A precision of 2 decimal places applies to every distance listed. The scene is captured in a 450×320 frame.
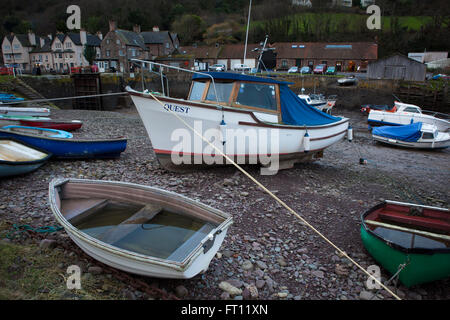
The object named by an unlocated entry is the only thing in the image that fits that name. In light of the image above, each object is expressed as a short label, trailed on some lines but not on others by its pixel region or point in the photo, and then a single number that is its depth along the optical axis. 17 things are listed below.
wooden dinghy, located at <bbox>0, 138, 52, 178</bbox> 7.12
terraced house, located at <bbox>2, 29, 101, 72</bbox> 58.75
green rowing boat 4.27
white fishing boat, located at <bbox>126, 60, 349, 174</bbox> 7.51
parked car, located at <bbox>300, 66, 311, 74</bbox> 42.00
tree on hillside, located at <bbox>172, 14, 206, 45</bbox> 73.19
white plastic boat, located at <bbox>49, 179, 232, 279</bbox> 3.62
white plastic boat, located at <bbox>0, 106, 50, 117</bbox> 14.80
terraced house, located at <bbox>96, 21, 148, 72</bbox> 50.85
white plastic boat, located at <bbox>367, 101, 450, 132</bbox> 21.14
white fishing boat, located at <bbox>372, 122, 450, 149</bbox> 16.58
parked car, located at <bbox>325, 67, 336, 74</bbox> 42.10
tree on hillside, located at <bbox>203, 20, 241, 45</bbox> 69.96
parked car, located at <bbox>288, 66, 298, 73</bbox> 43.75
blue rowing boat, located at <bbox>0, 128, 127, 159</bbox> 8.49
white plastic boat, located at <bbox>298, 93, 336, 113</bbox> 24.86
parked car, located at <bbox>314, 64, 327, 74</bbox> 41.92
